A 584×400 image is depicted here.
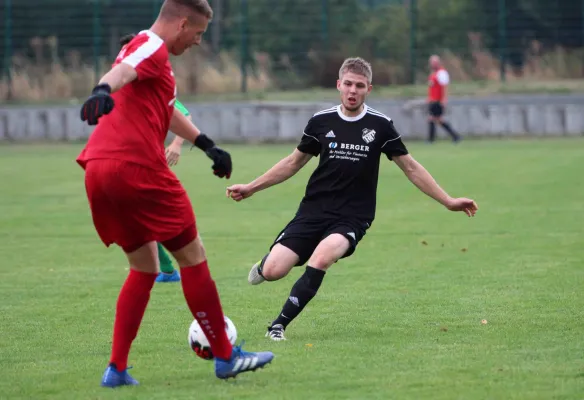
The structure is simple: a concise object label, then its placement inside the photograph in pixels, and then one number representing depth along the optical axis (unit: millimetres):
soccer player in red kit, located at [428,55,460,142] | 53844
